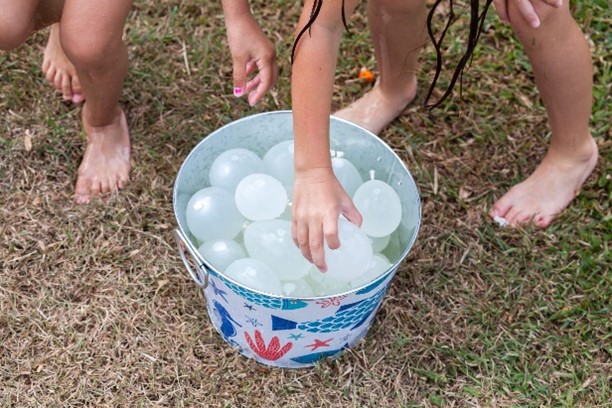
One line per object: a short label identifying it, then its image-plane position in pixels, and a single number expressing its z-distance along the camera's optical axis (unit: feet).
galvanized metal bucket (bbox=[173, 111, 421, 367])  4.83
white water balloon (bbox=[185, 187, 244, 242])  5.32
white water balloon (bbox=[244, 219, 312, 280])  5.16
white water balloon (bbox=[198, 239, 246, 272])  5.23
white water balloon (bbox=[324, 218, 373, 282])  4.86
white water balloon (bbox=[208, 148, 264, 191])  5.52
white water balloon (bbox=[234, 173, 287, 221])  5.26
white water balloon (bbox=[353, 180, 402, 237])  5.32
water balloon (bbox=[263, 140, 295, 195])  5.65
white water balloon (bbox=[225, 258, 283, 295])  5.00
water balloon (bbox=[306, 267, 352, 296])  5.23
